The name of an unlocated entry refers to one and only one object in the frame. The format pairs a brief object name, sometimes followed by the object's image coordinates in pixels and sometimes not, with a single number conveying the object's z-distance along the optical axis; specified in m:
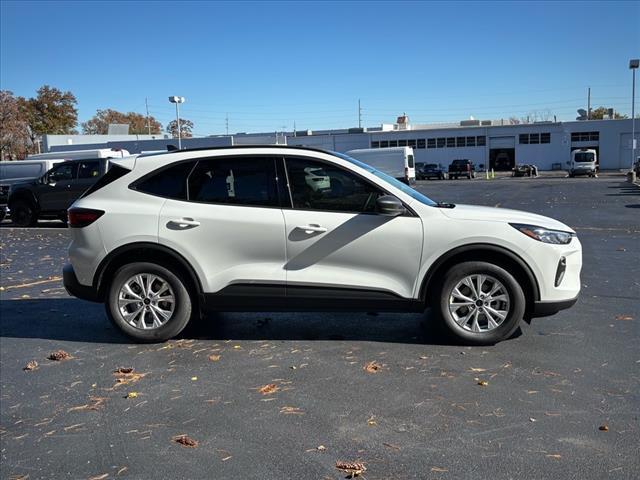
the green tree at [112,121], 113.70
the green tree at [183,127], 130.50
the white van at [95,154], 20.34
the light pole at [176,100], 46.12
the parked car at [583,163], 49.34
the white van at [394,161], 38.56
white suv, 5.27
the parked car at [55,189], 17.92
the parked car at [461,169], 54.19
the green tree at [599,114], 103.06
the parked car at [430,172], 55.62
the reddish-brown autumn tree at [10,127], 63.78
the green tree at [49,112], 83.06
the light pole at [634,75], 50.50
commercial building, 63.91
